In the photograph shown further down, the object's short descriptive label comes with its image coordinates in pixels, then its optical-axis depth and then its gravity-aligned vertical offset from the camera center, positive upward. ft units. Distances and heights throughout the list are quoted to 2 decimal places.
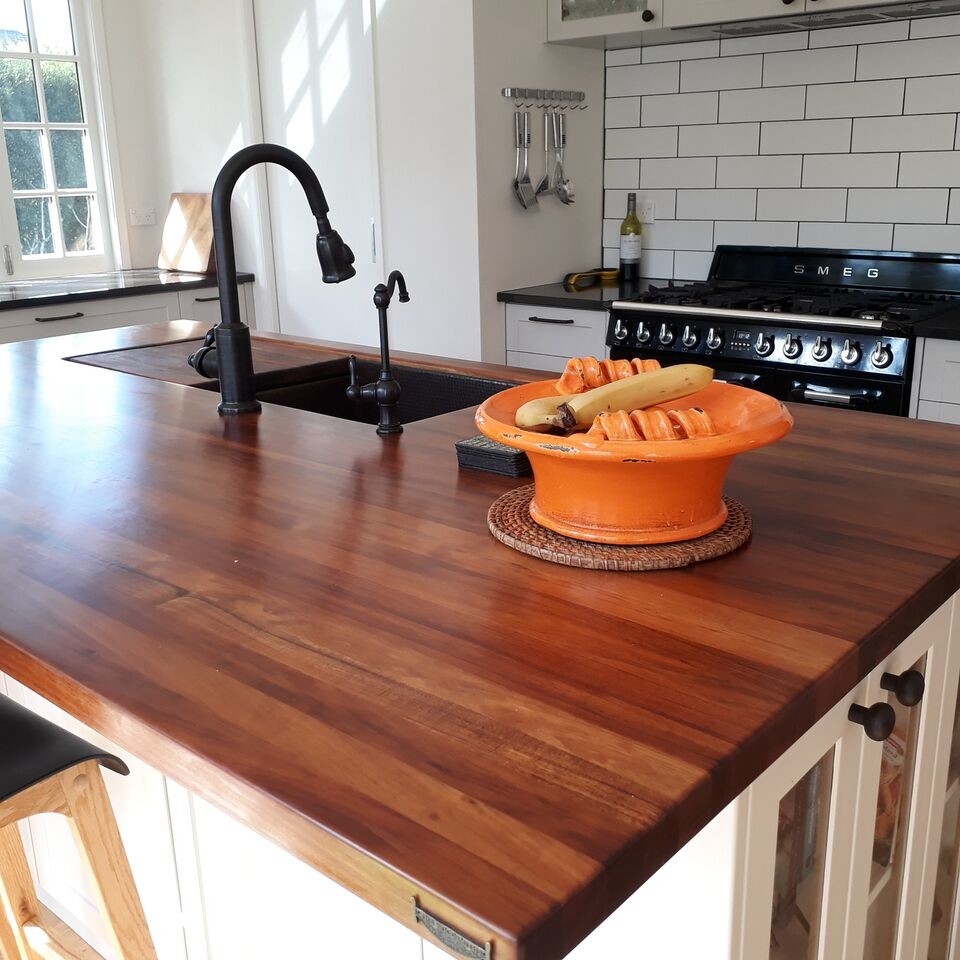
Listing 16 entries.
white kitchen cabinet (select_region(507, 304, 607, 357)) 11.14 -1.58
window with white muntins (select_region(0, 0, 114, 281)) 13.76 +0.63
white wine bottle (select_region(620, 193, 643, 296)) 12.45 -0.78
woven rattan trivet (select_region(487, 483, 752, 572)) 3.51 -1.24
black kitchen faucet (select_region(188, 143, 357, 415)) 5.50 -0.39
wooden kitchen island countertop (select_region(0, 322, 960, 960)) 2.16 -1.28
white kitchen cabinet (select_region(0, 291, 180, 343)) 12.01 -1.42
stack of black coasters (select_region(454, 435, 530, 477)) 4.66 -1.21
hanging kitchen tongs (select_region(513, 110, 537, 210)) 11.52 +0.20
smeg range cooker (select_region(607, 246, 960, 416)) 9.19 -1.30
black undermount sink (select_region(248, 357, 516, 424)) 7.16 -1.40
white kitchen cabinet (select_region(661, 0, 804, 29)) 9.95 +1.60
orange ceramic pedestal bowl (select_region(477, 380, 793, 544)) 3.34 -0.98
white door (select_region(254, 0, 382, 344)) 12.17 +0.60
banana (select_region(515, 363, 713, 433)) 3.66 -0.77
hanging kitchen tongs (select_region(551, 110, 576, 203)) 11.98 +0.28
